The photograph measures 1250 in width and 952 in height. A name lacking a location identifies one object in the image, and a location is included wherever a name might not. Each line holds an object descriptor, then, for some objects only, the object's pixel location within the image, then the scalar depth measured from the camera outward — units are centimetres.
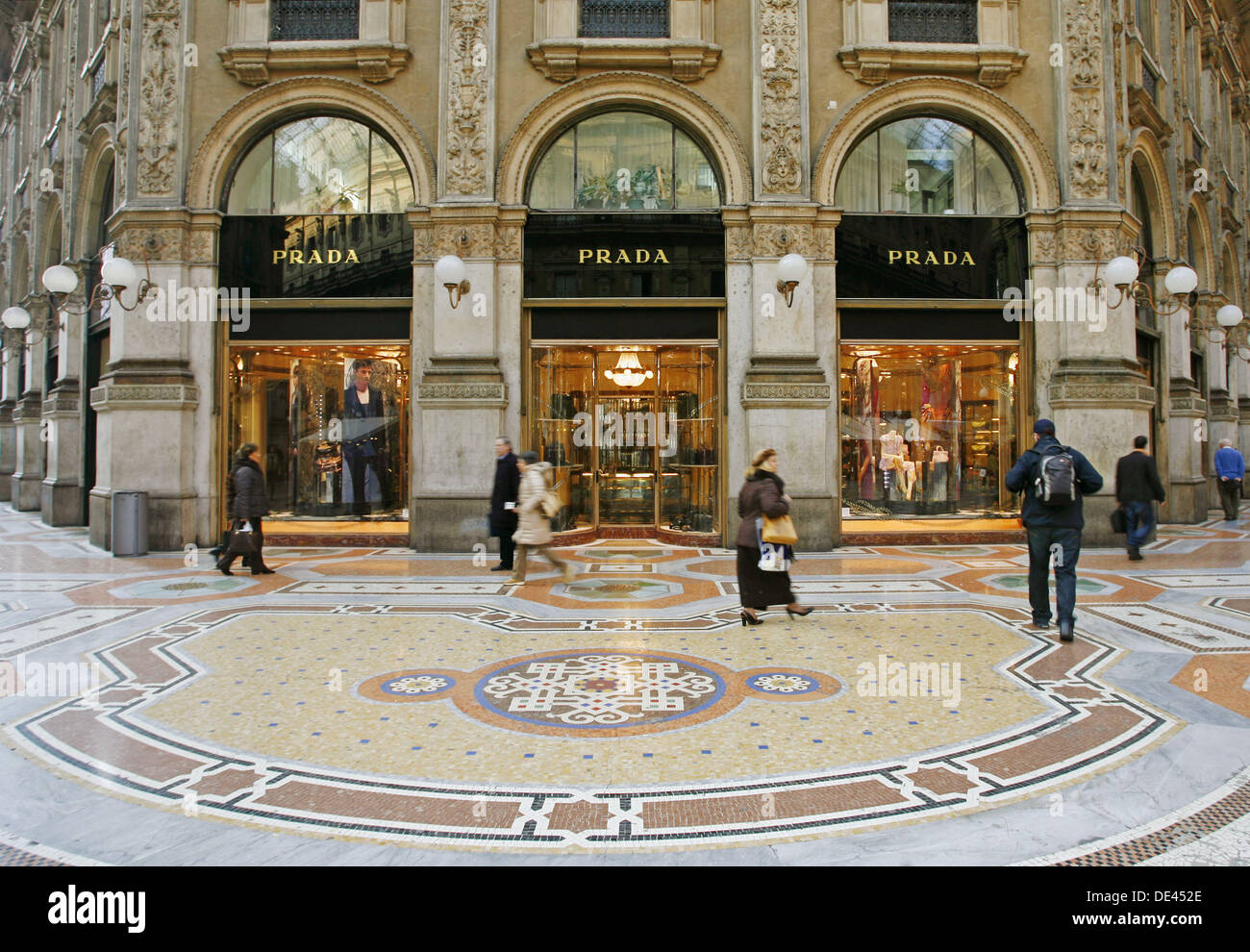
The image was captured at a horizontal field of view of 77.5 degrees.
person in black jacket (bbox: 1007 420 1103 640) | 693
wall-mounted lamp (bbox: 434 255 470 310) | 1267
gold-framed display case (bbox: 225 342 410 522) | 1427
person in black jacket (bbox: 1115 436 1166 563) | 1191
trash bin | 1267
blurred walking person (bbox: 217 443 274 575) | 1059
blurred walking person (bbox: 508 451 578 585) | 977
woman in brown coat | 754
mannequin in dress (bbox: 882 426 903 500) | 1462
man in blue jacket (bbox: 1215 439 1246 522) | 1819
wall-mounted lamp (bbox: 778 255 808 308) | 1248
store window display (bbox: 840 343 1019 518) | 1438
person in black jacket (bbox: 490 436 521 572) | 1108
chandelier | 1470
